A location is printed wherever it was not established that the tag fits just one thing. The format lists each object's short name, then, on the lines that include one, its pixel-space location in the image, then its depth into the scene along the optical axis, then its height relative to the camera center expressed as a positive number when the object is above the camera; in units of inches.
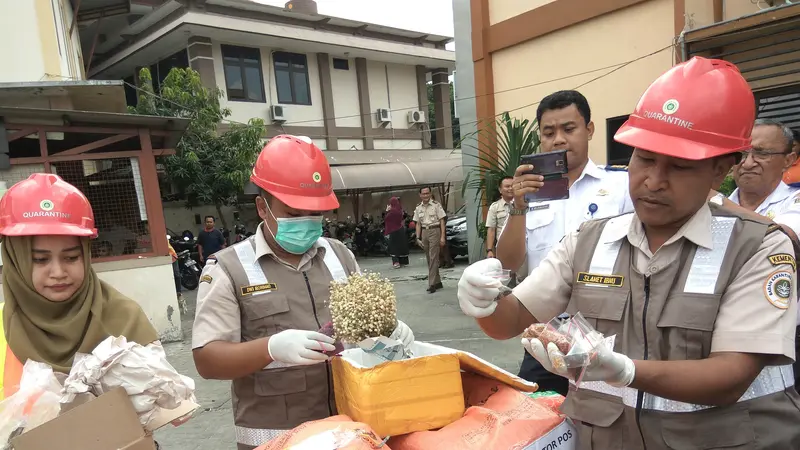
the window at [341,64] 717.9 +172.5
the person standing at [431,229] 350.9 -40.5
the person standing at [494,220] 245.8 -26.2
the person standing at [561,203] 89.2 -7.6
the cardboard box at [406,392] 49.6 -22.1
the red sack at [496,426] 49.0 -26.6
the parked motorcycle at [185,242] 480.7 -45.5
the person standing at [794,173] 107.6 -6.6
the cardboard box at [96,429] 45.2 -21.5
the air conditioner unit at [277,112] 645.3 +98.6
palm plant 211.8 +5.4
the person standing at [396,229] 462.6 -48.9
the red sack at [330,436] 45.4 -24.0
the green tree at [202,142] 486.0 +51.5
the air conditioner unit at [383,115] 739.4 +95.1
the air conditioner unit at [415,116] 781.3 +94.3
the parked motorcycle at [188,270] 455.0 -69.4
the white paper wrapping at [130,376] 52.0 -18.6
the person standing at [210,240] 435.2 -40.6
